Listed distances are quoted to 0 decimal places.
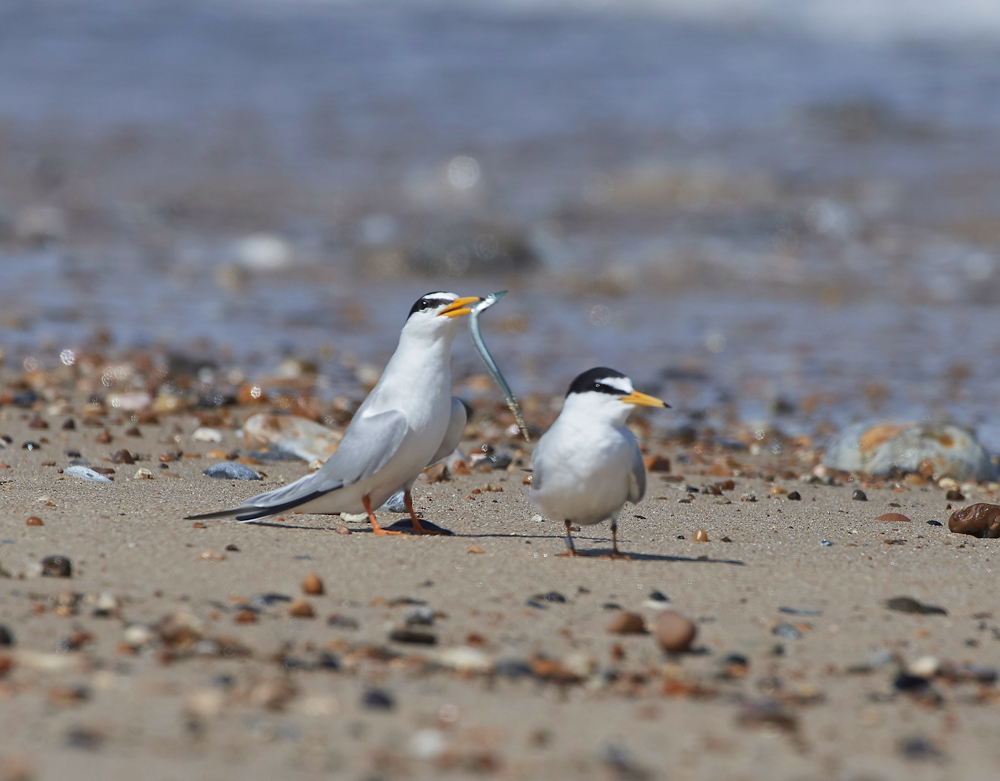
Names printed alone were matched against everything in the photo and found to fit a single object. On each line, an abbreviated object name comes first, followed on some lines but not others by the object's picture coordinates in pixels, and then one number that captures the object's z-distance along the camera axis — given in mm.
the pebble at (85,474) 9953
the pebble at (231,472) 10750
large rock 12289
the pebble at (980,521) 9367
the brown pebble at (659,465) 11977
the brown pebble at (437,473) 11172
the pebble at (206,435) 12336
